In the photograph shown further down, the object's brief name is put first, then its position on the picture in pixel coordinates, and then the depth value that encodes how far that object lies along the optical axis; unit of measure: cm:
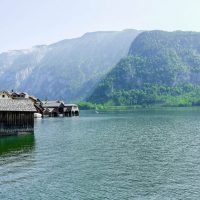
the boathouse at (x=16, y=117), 8269
